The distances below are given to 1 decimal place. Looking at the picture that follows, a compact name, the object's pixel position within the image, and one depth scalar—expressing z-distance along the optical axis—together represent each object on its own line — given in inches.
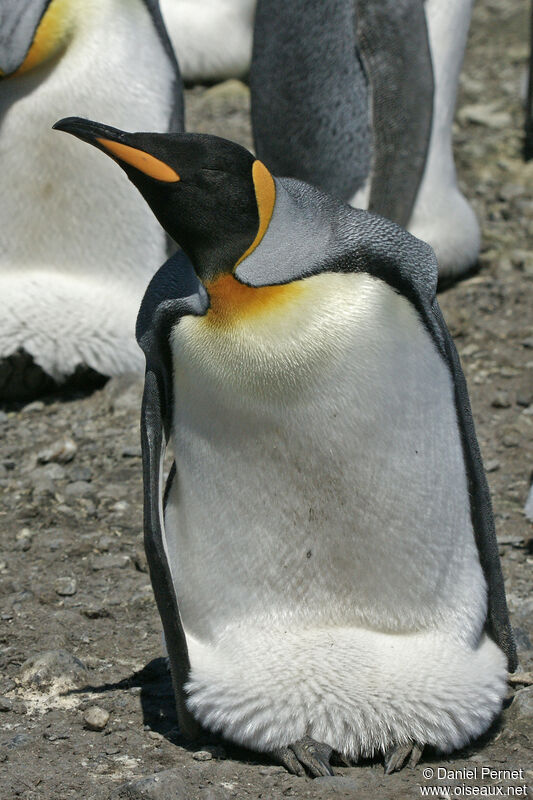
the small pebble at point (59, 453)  339.3
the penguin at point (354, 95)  407.2
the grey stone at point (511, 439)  332.2
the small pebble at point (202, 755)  199.6
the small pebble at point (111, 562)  280.2
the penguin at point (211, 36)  611.2
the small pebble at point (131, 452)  337.4
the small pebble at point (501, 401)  353.1
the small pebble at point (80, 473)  327.3
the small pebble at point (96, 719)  209.0
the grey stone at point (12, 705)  217.3
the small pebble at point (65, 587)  267.7
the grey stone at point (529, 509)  286.8
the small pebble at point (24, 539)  289.7
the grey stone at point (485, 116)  571.5
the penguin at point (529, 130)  535.8
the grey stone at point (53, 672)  225.6
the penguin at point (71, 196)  368.8
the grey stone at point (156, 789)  178.9
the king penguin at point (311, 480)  193.8
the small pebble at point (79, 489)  318.6
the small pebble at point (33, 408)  376.2
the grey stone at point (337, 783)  188.1
